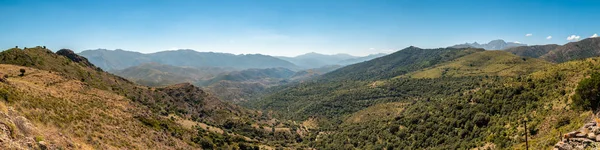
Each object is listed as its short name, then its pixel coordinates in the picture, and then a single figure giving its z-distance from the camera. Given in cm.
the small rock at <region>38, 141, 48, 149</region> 2246
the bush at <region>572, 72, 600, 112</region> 3831
